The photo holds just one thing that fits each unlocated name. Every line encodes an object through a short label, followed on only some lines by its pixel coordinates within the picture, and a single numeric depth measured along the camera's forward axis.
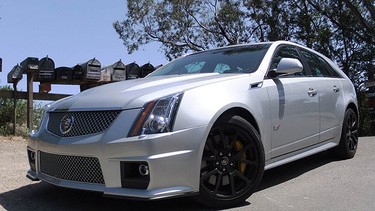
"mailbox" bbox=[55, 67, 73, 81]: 10.77
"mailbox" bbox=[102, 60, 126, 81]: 11.49
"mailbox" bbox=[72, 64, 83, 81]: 10.95
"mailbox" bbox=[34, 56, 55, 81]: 10.38
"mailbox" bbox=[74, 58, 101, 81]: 10.87
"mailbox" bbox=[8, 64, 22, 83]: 9.78
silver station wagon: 3.63
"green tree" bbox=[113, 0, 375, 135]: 18.88
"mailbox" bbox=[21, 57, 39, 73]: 9.84
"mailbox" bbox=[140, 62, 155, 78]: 11.95
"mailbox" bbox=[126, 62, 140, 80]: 11.79
